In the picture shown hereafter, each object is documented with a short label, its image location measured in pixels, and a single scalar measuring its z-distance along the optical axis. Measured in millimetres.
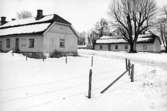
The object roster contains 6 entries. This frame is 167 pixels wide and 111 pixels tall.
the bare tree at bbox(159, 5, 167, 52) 45875
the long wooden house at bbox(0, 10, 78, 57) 24031
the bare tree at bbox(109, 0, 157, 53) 40469
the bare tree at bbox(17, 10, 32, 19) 59194
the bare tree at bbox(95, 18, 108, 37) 80625
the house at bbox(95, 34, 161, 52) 47350
